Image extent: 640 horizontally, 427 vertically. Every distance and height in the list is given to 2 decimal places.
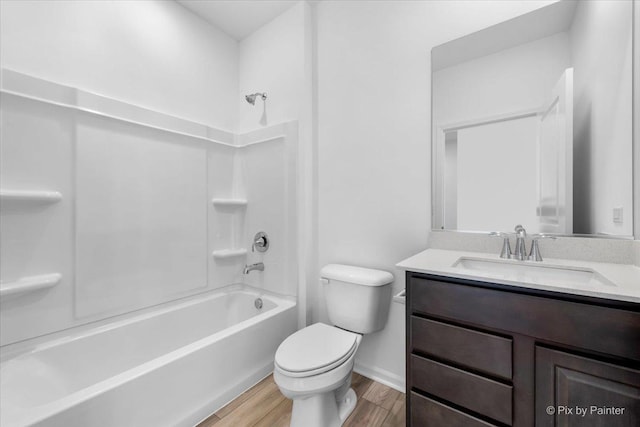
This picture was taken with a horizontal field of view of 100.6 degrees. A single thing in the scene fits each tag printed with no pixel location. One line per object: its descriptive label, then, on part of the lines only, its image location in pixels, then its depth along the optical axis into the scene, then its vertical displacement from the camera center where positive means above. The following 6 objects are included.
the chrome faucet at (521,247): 1.17 -0.16
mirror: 1.11 +0.43
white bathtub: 1.11 -0.82
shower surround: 1.38 +0.01
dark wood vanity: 0.74 -0.47
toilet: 1.21 -0.69
